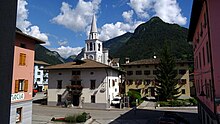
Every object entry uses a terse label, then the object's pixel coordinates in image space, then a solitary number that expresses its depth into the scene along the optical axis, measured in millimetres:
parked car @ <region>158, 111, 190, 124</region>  16397
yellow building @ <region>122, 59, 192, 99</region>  42156
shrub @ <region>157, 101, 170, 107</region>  33750
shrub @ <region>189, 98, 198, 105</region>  34344
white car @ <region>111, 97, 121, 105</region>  34094
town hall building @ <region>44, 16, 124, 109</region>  32875
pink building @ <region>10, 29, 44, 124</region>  17031
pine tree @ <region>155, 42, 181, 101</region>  36938
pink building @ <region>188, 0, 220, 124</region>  9594
